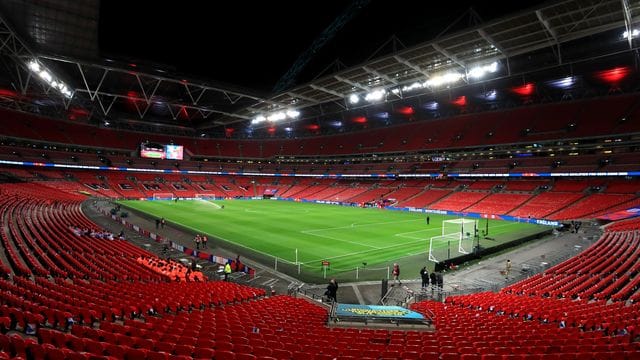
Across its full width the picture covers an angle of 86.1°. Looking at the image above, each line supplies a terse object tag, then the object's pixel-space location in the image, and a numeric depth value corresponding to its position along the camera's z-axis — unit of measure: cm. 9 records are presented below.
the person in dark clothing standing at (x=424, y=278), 1658
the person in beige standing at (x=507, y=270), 1892
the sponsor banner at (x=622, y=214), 3101
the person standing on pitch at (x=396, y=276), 1758
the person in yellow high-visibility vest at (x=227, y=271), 1771
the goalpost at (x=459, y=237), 2441
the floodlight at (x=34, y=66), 3349
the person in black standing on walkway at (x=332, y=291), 1480
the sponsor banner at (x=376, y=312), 1085
